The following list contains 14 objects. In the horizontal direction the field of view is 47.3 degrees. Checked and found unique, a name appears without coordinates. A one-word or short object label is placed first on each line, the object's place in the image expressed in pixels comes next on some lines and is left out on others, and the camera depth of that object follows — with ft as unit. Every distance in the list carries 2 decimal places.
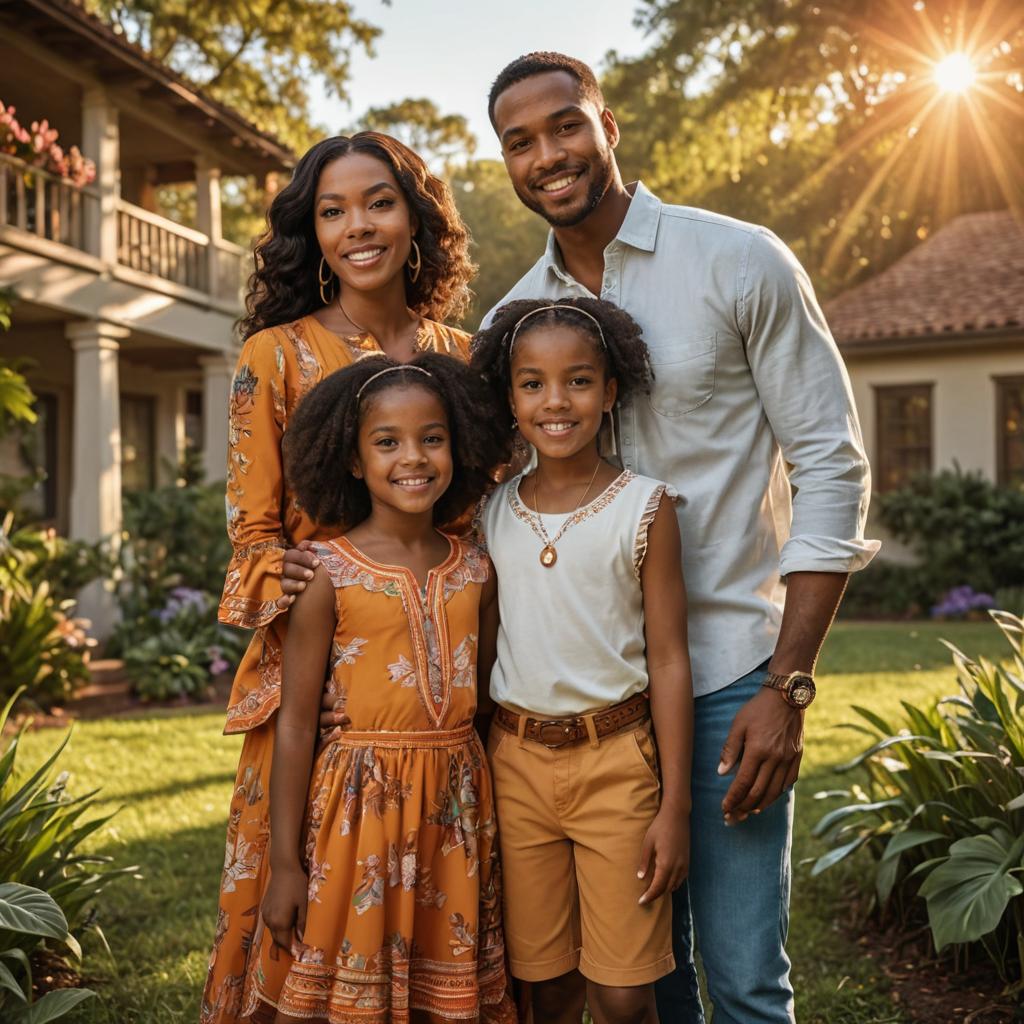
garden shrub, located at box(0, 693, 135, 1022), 10.48
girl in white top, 8.03
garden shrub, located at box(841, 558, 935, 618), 50.42
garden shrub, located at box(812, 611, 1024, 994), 11.76
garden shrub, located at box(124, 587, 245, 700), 33.04
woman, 8.78
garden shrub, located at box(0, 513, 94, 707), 28.58
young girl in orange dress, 8.18
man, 7.97
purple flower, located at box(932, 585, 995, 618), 47.14
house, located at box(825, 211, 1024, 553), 52.85
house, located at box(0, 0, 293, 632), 36.63
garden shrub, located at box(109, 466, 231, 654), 37.40
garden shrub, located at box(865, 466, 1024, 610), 48.85
